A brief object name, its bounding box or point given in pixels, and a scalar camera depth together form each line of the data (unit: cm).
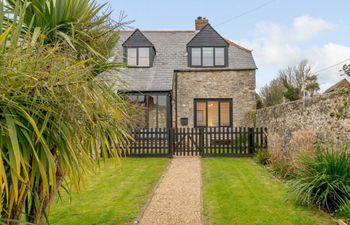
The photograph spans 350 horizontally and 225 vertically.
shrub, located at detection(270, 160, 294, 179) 836
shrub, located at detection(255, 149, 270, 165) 1158
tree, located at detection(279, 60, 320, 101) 2997
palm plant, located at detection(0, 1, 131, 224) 211
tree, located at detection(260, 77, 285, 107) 3488
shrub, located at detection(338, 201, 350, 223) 498
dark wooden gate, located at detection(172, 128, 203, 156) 1409
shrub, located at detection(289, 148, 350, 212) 558
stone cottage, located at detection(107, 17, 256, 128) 1966
